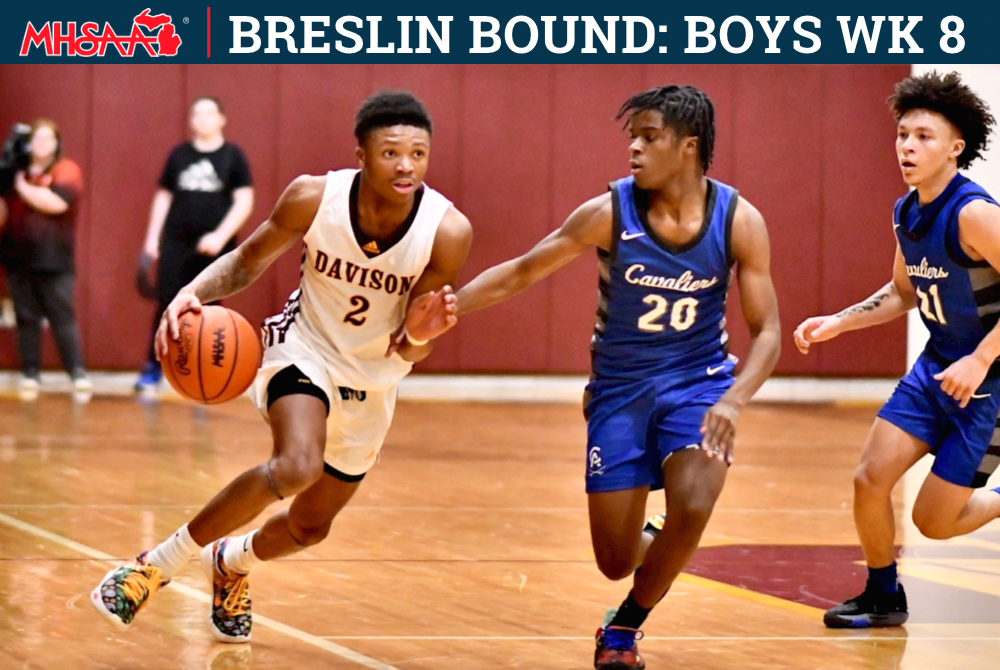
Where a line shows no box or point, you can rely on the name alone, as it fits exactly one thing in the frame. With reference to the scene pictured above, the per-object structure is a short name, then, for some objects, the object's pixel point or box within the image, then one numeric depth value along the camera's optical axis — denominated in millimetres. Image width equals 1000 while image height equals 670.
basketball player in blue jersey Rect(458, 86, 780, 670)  7338
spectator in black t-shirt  18073
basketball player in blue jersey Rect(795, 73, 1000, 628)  7919
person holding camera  18818
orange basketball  7540
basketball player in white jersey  7534
